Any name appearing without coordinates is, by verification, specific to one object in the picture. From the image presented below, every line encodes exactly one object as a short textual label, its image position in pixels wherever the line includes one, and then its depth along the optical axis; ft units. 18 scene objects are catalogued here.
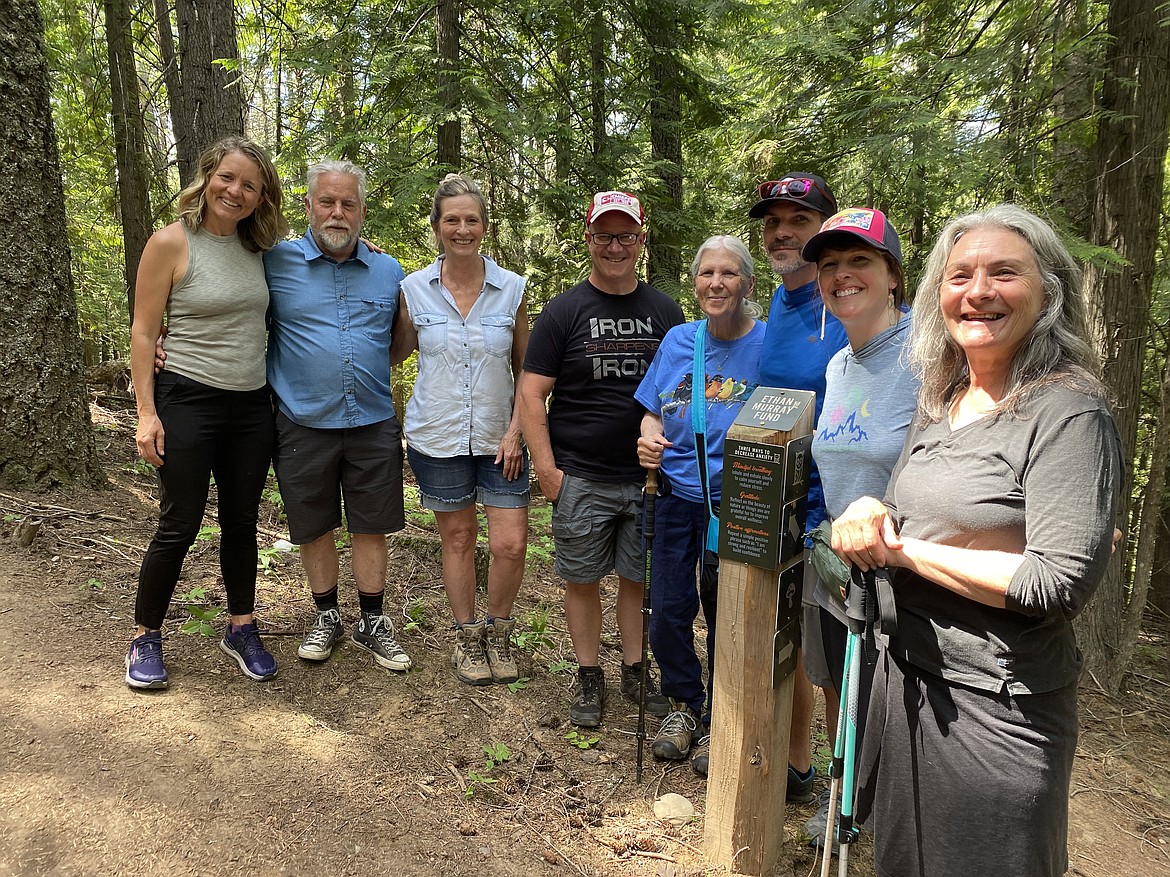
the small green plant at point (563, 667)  14.57
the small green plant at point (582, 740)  12.00
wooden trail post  8.27
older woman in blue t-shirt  10.24
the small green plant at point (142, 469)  20.02
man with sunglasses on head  9.50
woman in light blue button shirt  12.36
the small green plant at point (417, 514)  21.03
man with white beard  11.84
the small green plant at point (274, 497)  20.17
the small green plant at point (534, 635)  15.57
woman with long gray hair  5.35
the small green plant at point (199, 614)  12.92
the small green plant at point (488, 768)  10.64
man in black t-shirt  11.69
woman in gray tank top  10.60
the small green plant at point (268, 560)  16.33
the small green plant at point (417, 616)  15.07
